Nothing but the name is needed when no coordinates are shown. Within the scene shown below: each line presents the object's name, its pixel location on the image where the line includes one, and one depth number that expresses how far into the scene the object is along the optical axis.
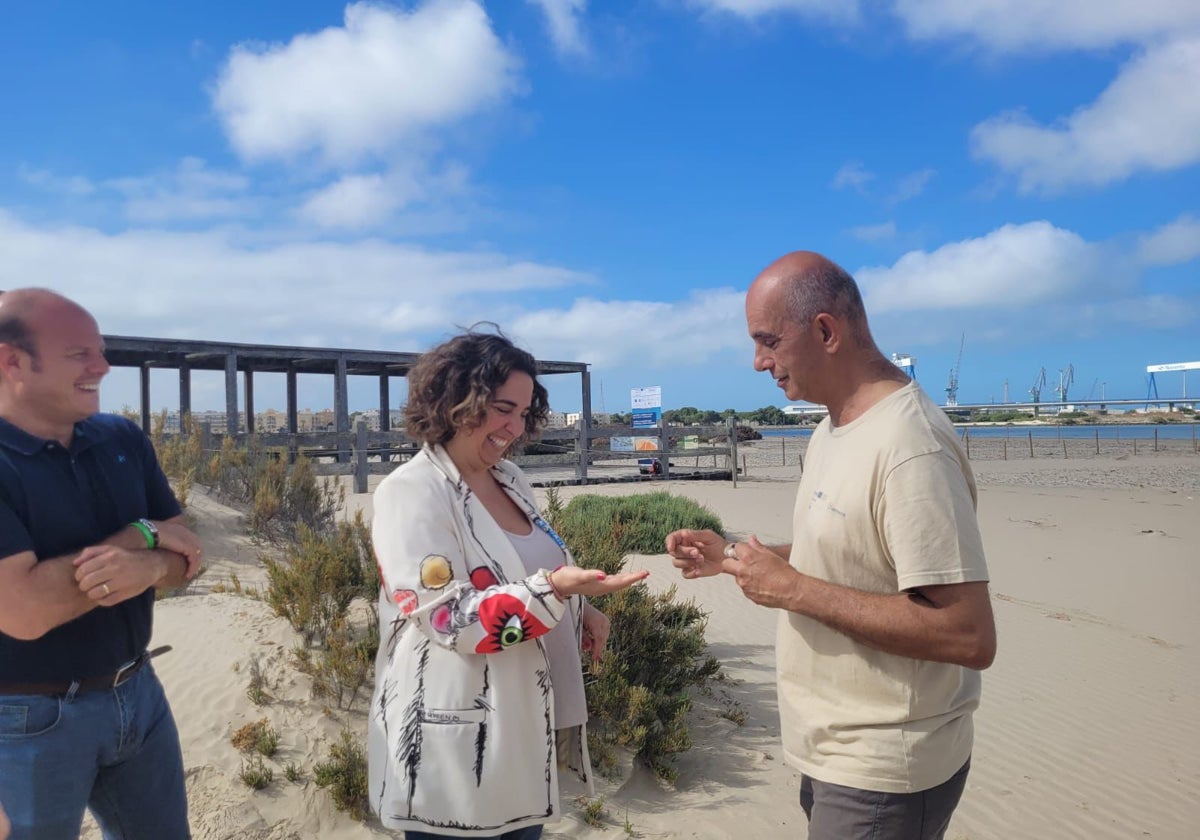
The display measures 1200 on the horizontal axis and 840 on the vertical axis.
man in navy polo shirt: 1.98
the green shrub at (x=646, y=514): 10.95
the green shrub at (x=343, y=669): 4.47
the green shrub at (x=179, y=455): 9.10
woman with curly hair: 1.99
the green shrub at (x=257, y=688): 4.50
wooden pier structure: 15.04
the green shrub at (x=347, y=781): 3.81
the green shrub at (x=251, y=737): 4.15
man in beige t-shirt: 1.78
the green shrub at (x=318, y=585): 4.92
